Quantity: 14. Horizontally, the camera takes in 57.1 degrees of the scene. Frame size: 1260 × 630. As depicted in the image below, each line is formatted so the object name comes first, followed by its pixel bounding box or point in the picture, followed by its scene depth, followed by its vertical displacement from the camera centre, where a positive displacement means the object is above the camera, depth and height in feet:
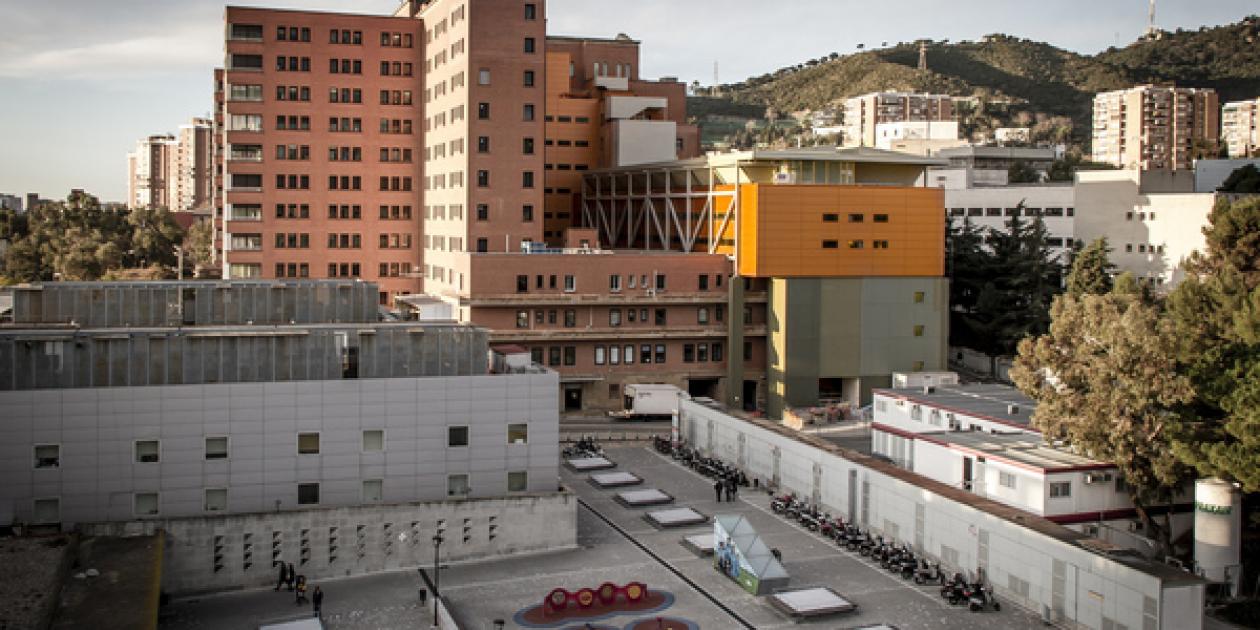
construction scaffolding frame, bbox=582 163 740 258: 264.93 +15.44
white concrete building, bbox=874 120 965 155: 531.91 +66.67
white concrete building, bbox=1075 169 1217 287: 303.27 +14.96
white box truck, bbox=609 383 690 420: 241.35 -27.77
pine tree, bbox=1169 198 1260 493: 135.03 -12.13
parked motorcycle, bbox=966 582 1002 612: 123.03 -35.18
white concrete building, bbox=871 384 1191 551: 140.97 -25.03
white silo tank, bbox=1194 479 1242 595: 136.26 -30.29
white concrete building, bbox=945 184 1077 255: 344.08 +20.19
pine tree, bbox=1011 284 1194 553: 139.13 -15.41
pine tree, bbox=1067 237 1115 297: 277.44 +0.03
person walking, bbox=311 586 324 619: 121.29 -35.26
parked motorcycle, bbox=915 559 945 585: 131.95 -34.82
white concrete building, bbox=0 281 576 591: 125.90 -20.47
